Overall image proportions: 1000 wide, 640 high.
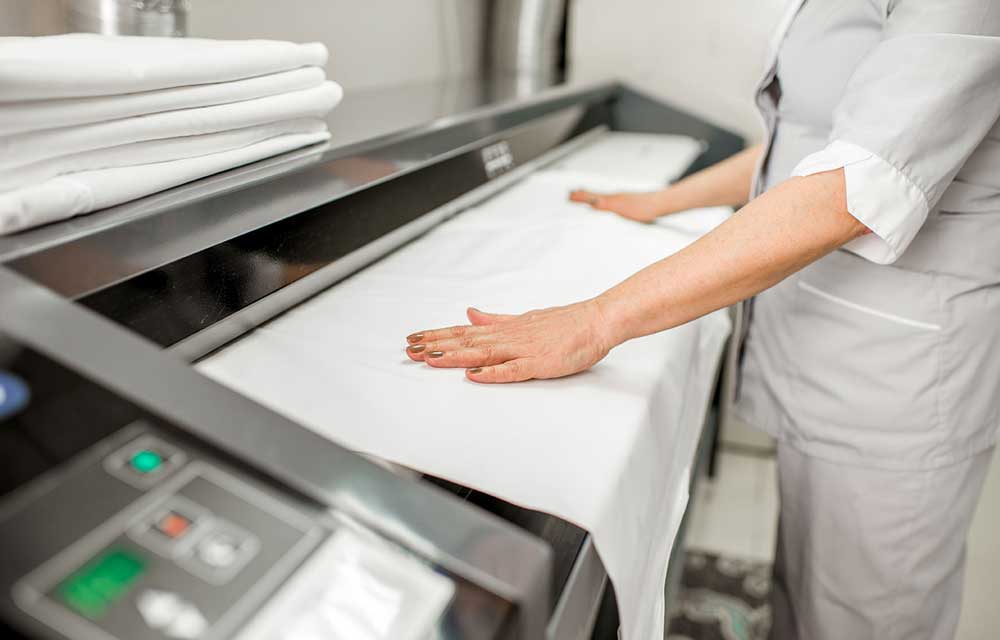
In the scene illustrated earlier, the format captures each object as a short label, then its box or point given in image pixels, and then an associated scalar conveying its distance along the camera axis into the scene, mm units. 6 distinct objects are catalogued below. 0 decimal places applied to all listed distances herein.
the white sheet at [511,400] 640
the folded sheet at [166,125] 634
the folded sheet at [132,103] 620
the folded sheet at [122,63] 609
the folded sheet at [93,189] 621
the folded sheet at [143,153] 646
